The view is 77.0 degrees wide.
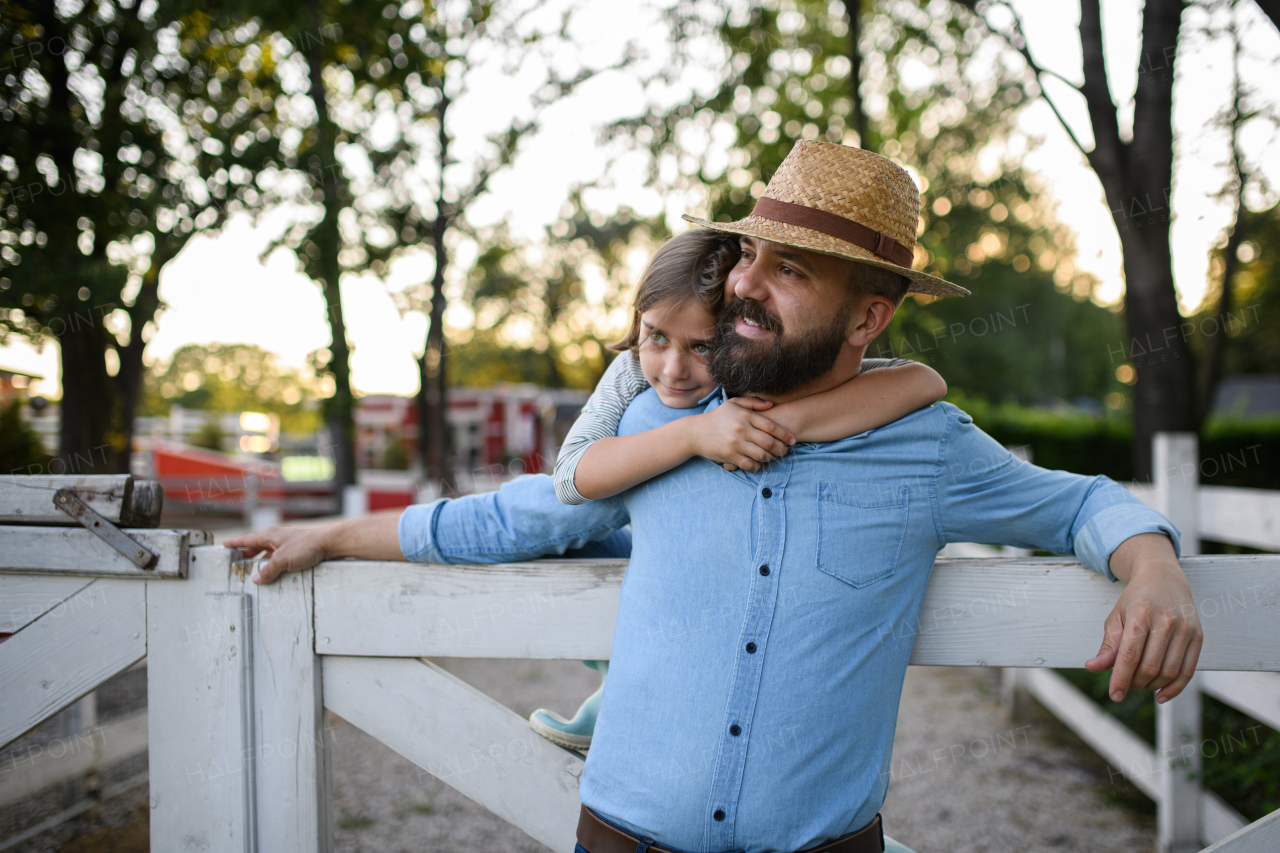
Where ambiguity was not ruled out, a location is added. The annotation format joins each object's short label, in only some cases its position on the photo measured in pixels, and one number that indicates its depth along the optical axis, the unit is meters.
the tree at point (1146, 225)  5.03
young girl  1.46
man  1.36
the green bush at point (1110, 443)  11.27
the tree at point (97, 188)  6.77
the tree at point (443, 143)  10.22
